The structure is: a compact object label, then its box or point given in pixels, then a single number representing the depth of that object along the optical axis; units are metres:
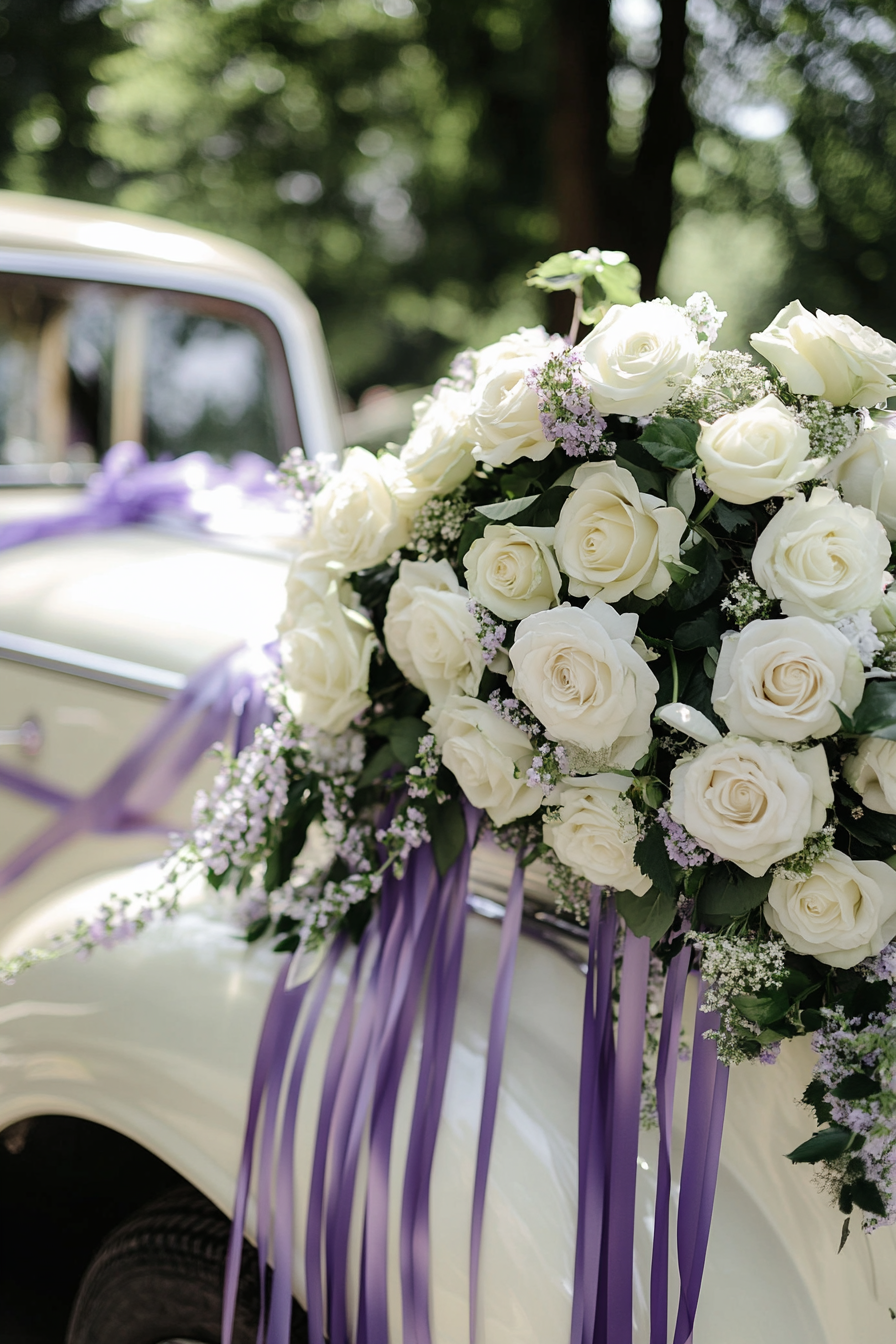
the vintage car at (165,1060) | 1.11
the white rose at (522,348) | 1.21
